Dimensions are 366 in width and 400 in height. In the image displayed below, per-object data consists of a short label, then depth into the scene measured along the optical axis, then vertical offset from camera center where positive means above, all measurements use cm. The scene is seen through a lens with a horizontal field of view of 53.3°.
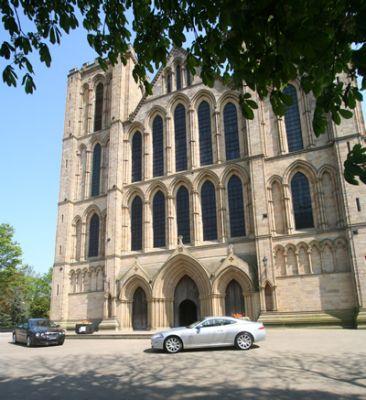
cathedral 2047 +555
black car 1684 -124
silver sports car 1267 -122
